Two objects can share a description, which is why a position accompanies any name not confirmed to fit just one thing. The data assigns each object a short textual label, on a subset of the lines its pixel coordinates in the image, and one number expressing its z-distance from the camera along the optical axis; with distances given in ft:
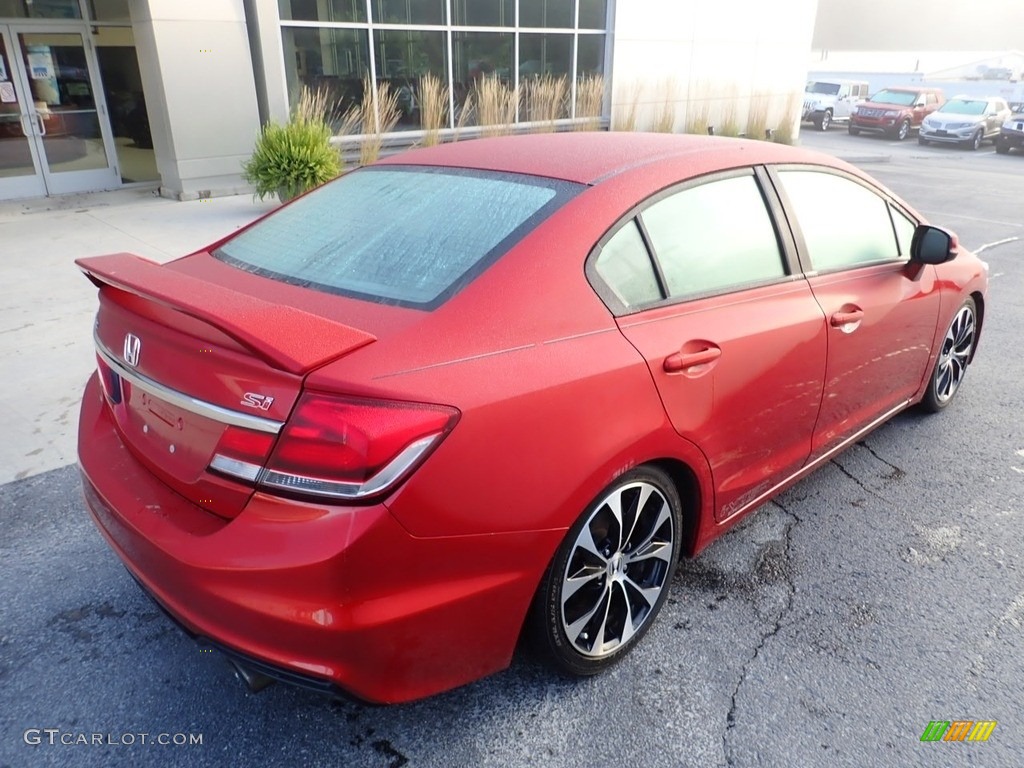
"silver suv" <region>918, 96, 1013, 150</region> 77.25
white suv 94.38
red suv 83.97
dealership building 32.83
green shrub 29.86
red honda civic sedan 5.82
